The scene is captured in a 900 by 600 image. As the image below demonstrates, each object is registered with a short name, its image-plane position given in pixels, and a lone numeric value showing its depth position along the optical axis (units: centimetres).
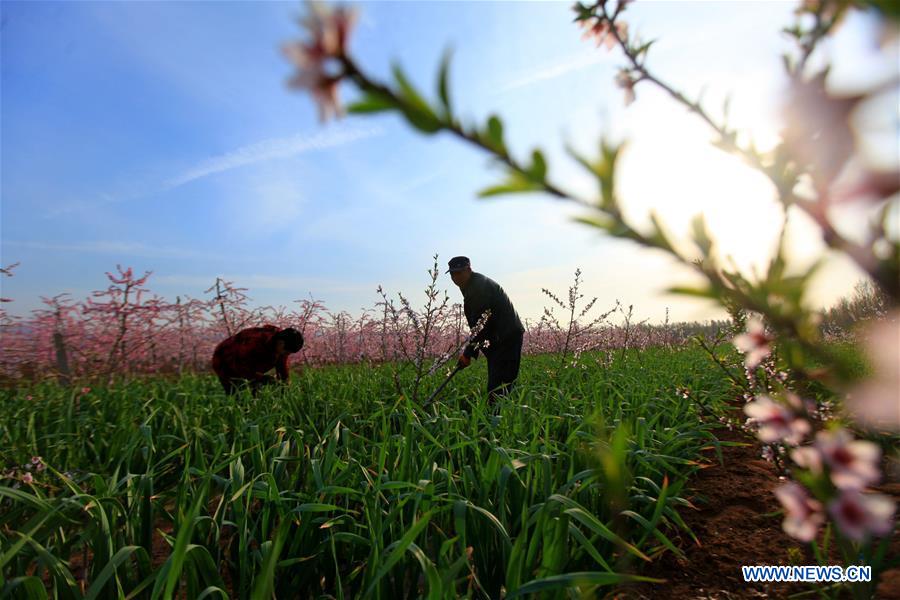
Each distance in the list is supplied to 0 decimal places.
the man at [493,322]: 659
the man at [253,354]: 716
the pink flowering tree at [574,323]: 805
